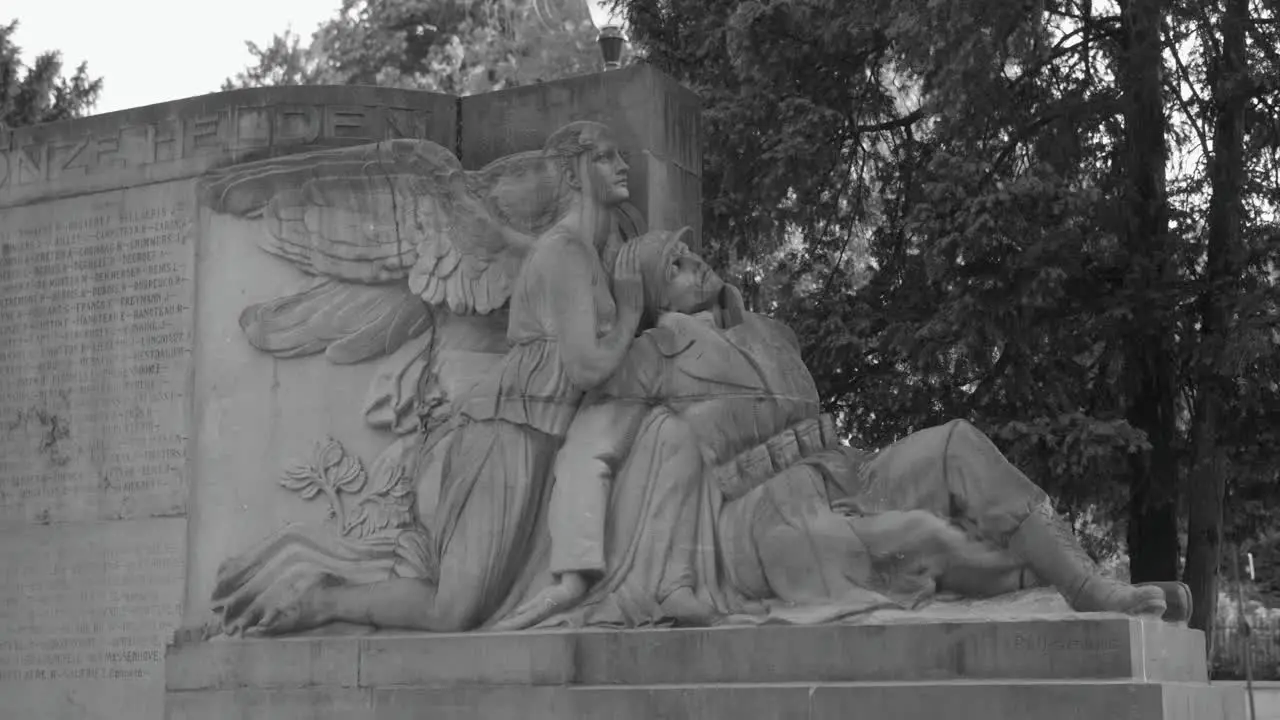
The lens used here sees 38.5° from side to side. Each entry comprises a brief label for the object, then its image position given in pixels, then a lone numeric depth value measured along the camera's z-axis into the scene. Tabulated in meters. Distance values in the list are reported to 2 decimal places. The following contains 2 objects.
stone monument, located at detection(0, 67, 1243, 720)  8.62
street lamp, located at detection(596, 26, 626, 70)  12.30
